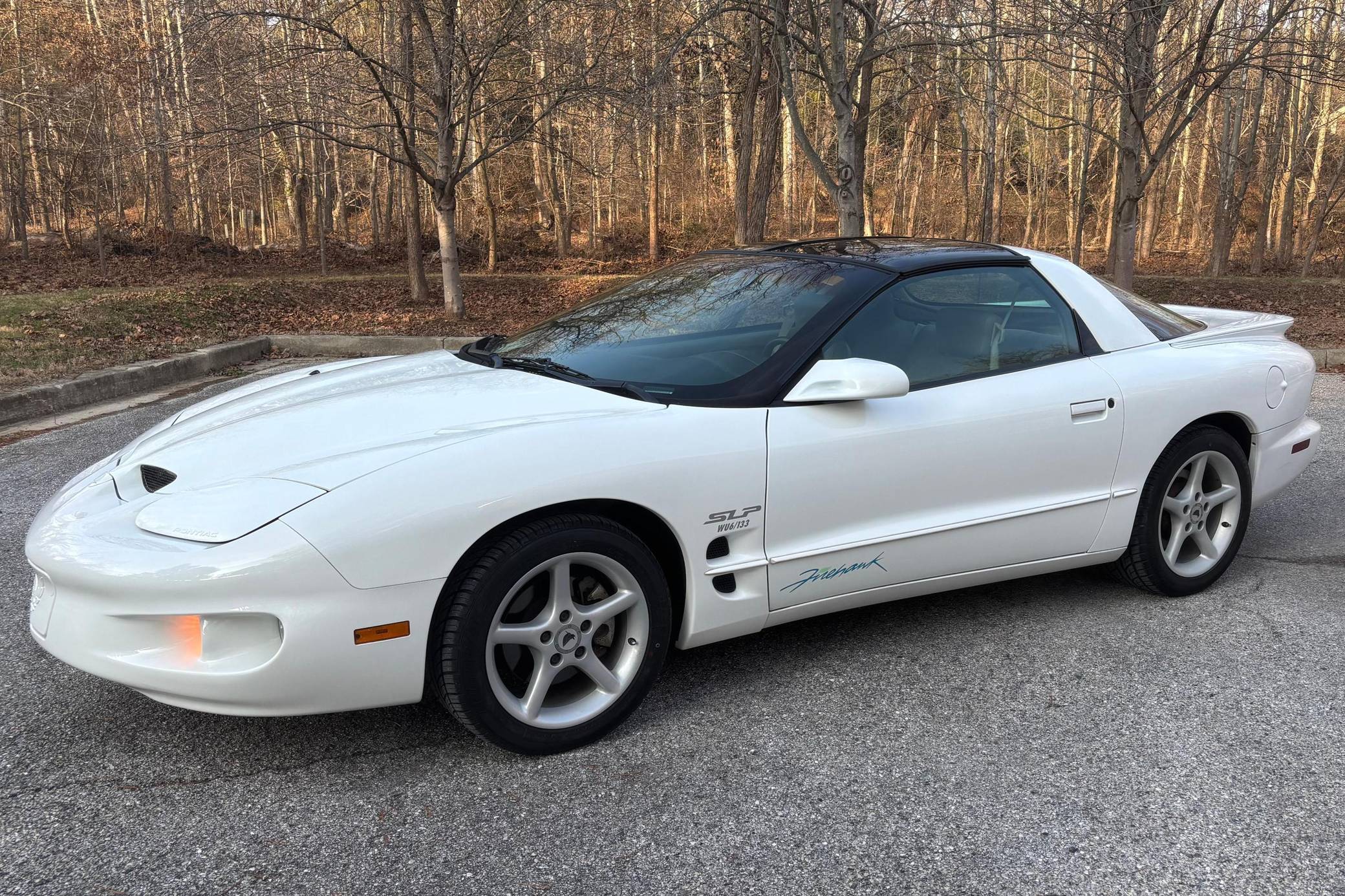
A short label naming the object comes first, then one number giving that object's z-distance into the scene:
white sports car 2.38
